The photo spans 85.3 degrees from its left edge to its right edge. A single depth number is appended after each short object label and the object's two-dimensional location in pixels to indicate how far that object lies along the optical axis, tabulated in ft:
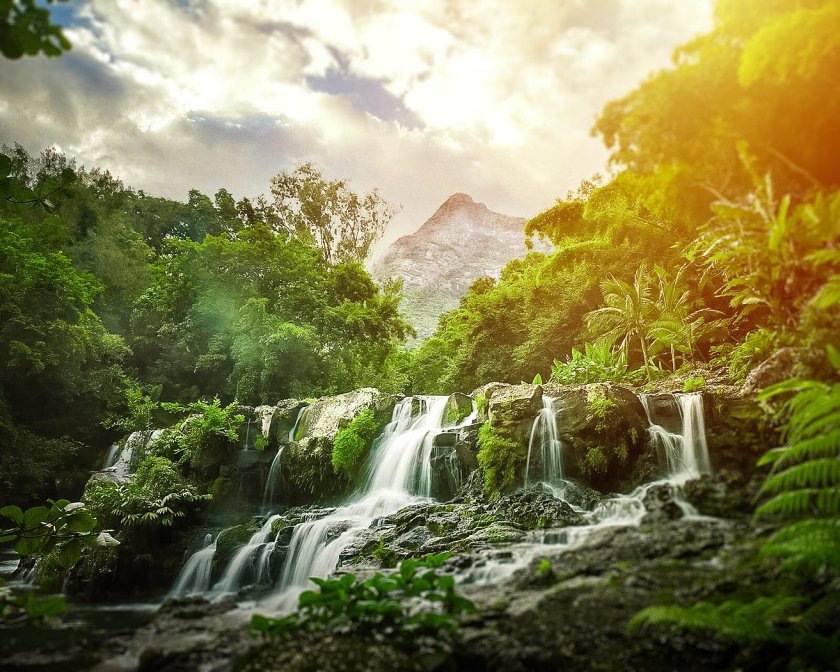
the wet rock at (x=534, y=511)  21.01
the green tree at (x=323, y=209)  82.02
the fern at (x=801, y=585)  9.14
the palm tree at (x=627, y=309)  46.21
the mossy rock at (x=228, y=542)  26.96
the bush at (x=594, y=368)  42.65
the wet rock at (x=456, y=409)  37.14
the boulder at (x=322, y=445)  37.91
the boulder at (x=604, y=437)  24.93
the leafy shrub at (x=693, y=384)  31.73
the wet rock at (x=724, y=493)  15.39
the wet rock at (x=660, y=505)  16.88
